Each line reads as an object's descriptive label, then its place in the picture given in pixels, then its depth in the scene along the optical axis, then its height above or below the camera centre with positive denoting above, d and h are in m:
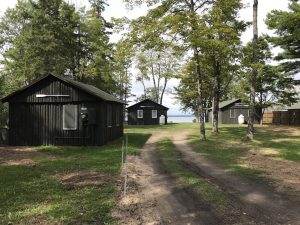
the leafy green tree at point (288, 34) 19.22 +7.24
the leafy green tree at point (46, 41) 25.30 +8.14
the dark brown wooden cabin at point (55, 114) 15.94 +0.45
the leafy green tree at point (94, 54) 28.82 +7.72
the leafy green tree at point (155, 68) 47.91 +10.37
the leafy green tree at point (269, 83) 24.17 +3.89
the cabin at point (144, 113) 39.55 +1.17
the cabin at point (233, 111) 39.70 +1.41
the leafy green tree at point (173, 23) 16.93 +6.60
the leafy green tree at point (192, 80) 21.78 +3.72
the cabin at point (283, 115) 31.68 +0.58
